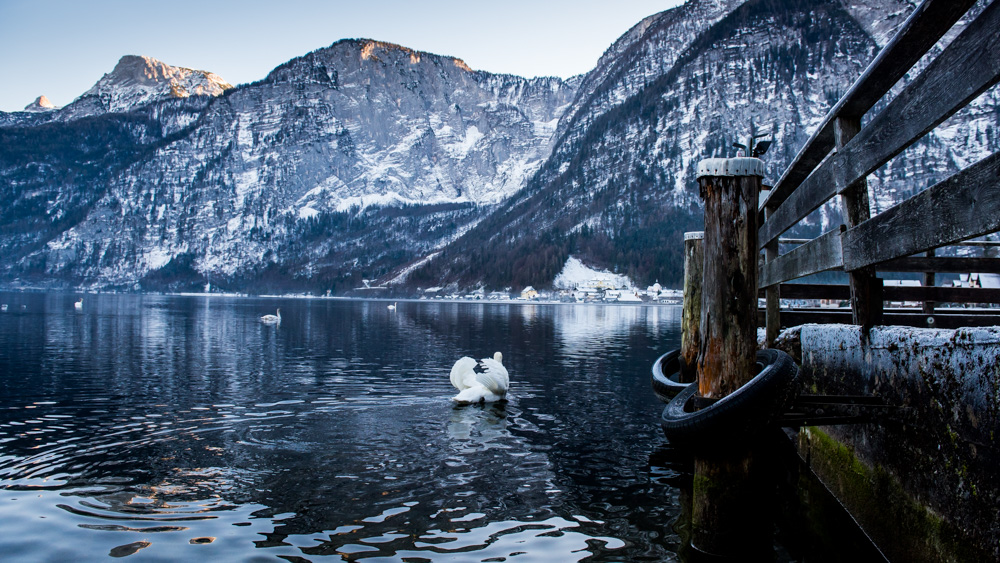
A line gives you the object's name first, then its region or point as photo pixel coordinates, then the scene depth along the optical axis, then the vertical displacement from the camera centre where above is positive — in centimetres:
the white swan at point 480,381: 1562 -245
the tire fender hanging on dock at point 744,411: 496 -103
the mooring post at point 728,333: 550 -43
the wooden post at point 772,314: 884 -40
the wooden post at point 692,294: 1206 -14
